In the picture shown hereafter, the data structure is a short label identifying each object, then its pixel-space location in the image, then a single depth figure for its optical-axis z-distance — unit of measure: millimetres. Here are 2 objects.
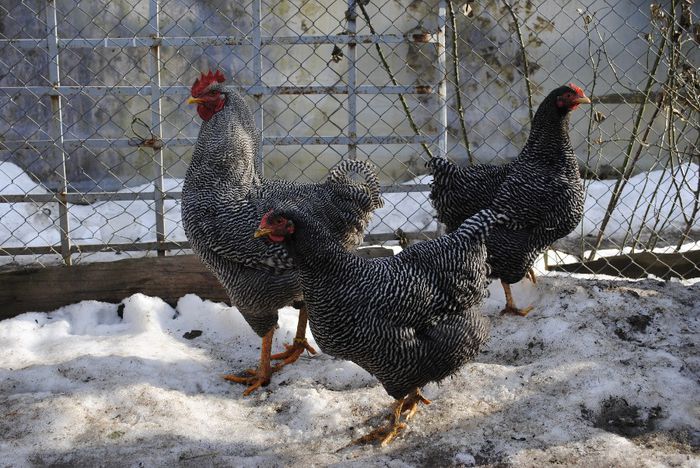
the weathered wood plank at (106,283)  4605
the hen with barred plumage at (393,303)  3225
